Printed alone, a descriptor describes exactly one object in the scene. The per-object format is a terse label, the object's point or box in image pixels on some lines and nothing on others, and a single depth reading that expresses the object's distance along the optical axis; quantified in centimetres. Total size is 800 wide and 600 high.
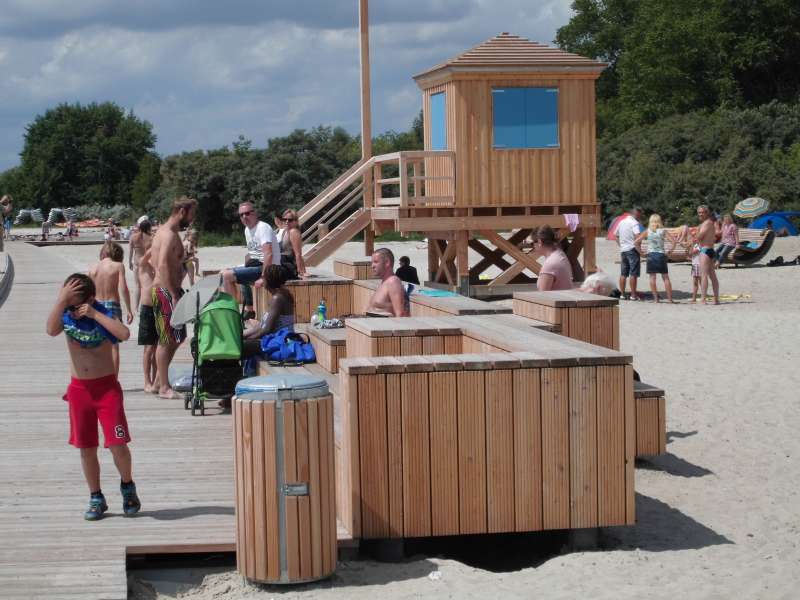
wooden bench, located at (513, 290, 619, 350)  882
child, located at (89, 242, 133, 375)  1118
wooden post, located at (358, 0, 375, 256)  2330
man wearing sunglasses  1325
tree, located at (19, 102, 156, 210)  10631
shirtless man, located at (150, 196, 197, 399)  1002
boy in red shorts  676
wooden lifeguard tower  2089
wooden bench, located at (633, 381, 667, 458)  834
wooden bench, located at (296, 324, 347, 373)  983
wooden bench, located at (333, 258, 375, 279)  1576
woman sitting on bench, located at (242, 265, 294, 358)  1056
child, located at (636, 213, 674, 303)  2109
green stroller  979
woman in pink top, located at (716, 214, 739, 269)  2886
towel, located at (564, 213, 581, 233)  2119
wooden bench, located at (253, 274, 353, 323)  1441
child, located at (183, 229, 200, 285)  2469
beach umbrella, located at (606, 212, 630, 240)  3530
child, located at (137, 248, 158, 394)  1057
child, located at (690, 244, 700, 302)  2131
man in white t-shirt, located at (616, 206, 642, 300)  2136
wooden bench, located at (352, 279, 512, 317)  933
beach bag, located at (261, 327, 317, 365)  1050
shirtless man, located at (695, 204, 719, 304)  2044
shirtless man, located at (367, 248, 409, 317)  1020
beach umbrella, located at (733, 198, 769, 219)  3716
